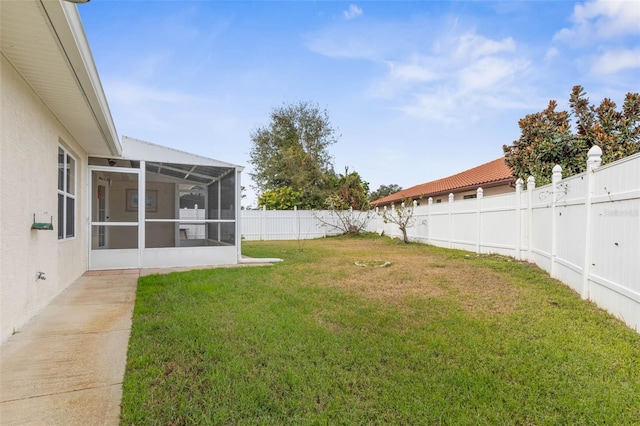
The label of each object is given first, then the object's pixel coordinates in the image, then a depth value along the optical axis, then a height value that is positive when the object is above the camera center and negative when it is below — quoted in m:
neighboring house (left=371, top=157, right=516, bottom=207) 14.42 +1.40
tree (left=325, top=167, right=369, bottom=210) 20.59 +1.13
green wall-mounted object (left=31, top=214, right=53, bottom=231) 4.35 -0.18
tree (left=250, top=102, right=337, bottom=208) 25.75 +5.49
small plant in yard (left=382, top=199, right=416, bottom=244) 15.38 -0.21
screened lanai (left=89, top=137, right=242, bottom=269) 8.16 +0.07
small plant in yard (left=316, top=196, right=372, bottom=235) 20.14 -0.39
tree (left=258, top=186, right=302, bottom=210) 21.12 +0.80
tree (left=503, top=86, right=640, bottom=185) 9.90 +2.36
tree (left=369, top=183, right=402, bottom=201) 54.70 +3.65
